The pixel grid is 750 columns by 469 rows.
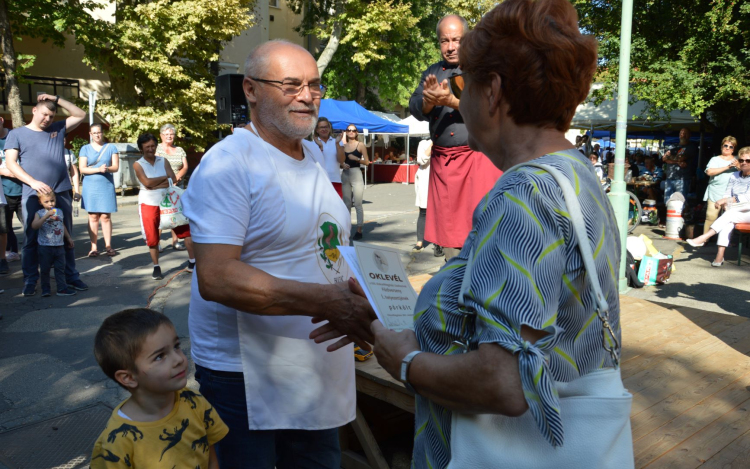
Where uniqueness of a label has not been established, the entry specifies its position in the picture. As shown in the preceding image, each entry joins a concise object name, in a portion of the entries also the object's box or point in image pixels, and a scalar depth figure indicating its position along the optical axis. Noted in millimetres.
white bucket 11789
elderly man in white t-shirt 1903
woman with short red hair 1161
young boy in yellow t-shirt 2162
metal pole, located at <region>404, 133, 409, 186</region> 26912
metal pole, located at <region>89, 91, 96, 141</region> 15572
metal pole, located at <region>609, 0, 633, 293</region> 7070
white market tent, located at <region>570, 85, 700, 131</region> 14031
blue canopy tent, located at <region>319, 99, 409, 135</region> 21141
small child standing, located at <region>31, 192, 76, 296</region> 6879
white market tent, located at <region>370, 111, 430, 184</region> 24500
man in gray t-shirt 6996
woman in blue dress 9008
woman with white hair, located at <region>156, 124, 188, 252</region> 9367
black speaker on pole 7270
